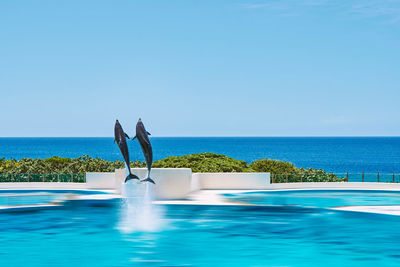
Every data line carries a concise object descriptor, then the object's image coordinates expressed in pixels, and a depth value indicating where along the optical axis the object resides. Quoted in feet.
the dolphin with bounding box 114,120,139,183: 71.87
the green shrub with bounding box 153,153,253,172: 116.48
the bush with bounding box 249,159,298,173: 124.98
